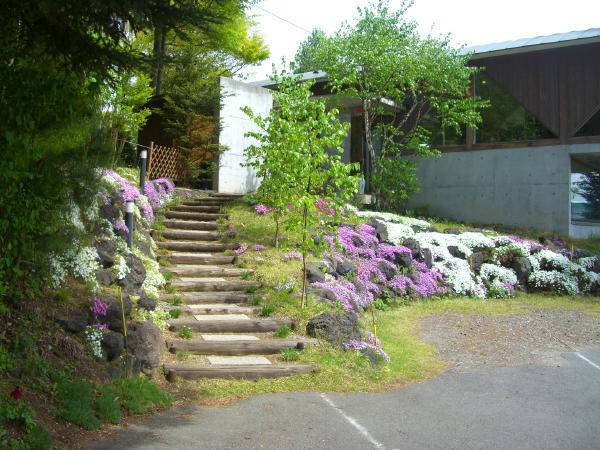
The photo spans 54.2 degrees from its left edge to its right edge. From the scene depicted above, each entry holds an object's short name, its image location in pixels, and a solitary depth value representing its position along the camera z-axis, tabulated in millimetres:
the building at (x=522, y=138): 17859
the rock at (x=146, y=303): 7613
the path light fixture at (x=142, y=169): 11720
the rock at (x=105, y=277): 7238
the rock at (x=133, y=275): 7673
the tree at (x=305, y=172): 8891
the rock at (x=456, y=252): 15055
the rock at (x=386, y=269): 12766
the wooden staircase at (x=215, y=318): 6917
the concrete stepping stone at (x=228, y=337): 7676
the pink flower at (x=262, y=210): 13727
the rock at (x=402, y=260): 13516
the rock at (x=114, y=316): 6492
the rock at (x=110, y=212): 8651
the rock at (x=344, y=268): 11362
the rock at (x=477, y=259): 15117
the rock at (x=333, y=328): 7926
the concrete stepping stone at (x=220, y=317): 8320
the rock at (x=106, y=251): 7594
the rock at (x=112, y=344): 6191
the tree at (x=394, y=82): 17156
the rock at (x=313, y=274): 9922
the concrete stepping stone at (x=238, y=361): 7027
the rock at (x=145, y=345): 6418
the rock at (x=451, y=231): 16453
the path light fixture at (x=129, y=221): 8734
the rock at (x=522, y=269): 15258
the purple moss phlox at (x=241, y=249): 11352
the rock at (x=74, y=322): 6016
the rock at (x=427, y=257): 14148
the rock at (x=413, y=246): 14070
